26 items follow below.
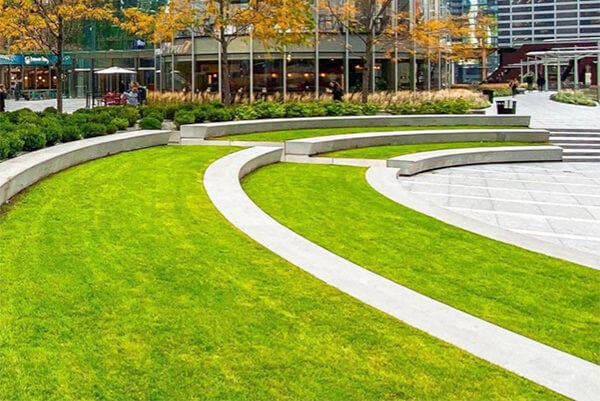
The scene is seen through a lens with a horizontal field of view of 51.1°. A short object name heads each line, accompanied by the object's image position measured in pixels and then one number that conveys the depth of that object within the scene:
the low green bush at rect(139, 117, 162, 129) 19.45
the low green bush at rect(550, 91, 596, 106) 42.64
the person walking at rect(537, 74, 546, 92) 76.49
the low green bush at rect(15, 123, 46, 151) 12.53
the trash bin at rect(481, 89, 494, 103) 45.88
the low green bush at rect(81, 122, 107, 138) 16.14
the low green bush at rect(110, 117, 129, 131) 18.83
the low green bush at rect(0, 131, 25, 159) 11.12
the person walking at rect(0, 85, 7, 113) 30.44
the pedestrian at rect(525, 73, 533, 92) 74.06
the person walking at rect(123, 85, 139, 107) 33.72
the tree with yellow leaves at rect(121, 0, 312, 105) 25.27
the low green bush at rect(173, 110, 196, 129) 21.48
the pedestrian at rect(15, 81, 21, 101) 59.38
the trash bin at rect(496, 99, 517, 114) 28.45
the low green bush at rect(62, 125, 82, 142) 14.84
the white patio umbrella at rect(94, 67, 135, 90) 46.07
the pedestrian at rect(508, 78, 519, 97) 59.30
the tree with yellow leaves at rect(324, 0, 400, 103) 29.38
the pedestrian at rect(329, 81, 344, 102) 29.86
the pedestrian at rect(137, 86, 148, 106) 35.44
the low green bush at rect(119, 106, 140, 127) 19.85
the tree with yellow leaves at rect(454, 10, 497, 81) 31.90
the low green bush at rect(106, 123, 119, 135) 17.44
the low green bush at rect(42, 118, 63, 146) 13.70
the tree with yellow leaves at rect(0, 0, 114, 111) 23.83
